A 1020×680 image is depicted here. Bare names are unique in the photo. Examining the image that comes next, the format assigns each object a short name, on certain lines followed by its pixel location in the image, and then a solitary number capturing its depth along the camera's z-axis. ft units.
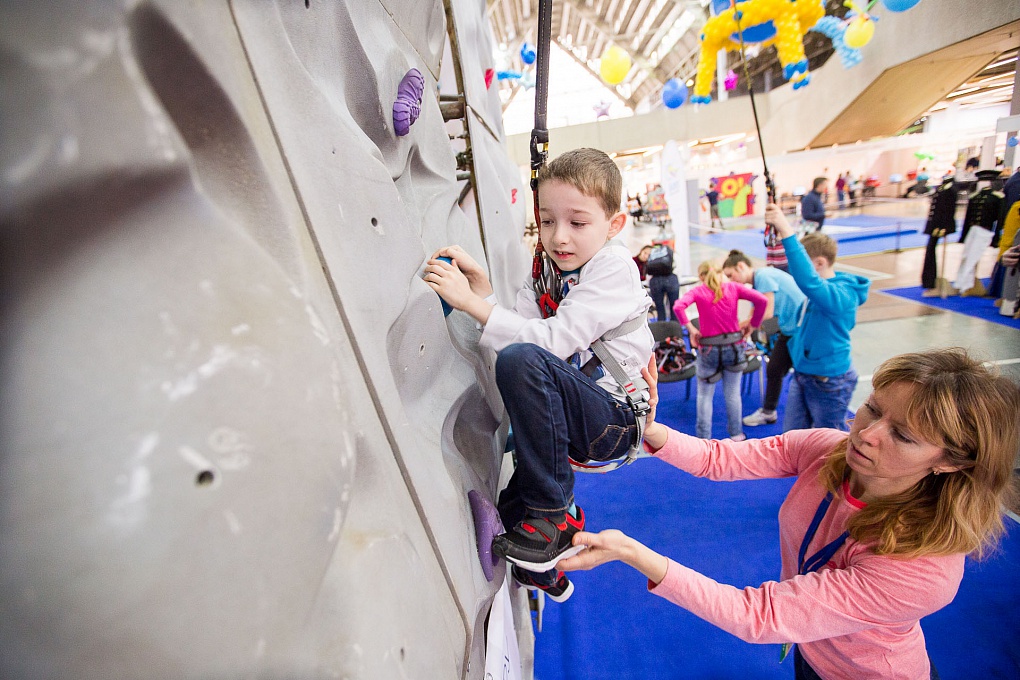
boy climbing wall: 3.29
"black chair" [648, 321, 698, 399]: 13.16
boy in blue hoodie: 8.32
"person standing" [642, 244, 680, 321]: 16.79
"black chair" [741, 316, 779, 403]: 12.52
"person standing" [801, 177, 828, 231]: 27.77
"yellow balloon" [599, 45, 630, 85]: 27.86
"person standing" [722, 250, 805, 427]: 10.48
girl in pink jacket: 10.98
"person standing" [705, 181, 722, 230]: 47.96
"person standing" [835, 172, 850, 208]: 44.29
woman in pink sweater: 3.52
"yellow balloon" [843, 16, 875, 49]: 23.61
